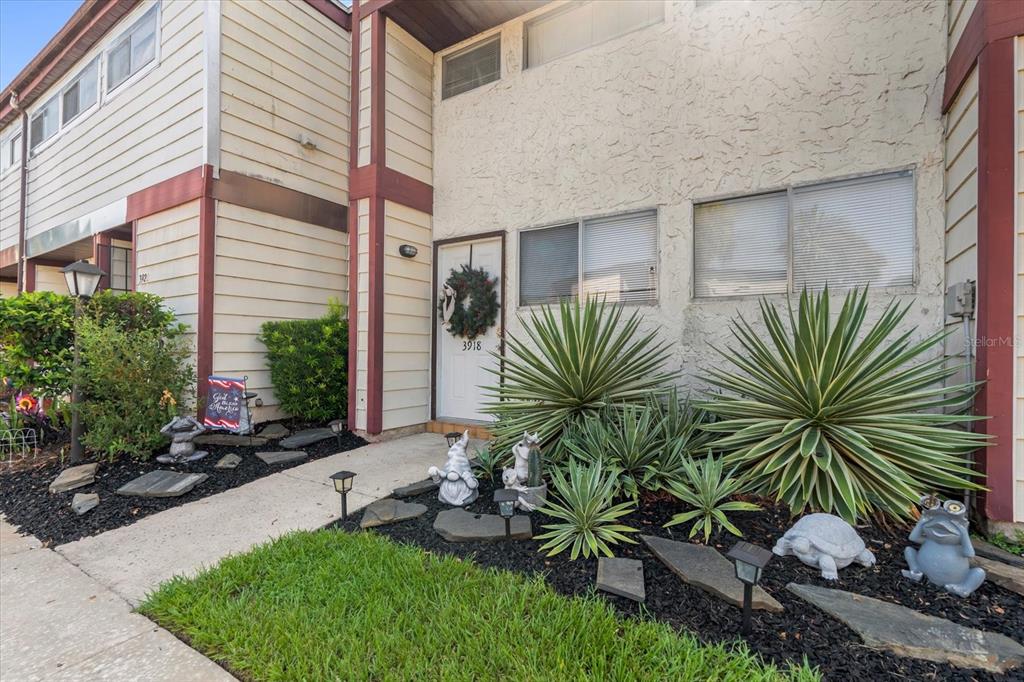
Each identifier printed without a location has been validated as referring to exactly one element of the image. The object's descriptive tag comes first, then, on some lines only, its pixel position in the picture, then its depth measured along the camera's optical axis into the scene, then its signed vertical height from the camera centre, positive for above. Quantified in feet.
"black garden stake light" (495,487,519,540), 8.73 -2.98
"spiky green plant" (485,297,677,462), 12.48 -1.02
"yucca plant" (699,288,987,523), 8.80 -1.62
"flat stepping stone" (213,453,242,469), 14.37 -3.82
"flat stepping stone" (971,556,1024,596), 7.21 -3.59
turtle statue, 7.63 -3.33
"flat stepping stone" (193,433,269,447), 16.26 -3.54
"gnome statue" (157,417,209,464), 14.69 -3.13
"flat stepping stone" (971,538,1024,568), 7.90 -3.59
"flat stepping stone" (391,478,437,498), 11.84 -3.82
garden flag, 16.61 -2.33
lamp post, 14.70 +1.60
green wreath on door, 18.38 +1.59
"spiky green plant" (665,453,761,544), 8.89 -3.04
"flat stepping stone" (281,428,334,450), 16.47 -3.54
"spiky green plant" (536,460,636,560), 8.56 -3.38
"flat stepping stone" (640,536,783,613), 6.83 -3.65
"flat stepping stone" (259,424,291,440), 17.26 -3.47
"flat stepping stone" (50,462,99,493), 12.76 -3.91
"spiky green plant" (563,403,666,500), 10.52 -2.46
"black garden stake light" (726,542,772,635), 6.00 -2.83
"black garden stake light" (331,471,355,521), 9.93 -3.19
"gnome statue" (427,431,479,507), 11.18 -3.35
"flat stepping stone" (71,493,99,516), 11.58 -4.14
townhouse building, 11.27 +5.80
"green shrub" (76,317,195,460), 14.46 -1.64
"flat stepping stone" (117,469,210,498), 12.27 -3.94
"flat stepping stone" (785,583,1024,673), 5.76 -3.78
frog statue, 7.14 -3.20
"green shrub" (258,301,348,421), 18.21 -1.00
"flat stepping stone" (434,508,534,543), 9.29 -3.83
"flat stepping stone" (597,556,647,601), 7.16 -3.77
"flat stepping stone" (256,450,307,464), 14.97 -3.78
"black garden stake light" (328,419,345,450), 15.60 -2.91
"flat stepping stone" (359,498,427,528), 10.45 -3.93
